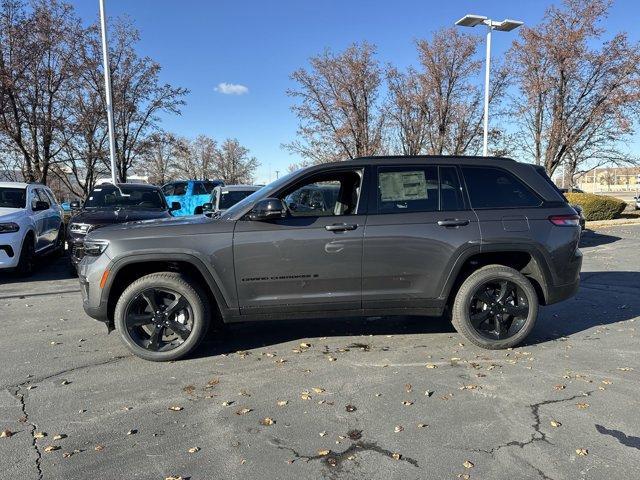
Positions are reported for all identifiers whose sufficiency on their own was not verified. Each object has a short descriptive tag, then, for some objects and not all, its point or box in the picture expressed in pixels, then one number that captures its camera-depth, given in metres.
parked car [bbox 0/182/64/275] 8.74
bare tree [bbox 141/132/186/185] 21.92
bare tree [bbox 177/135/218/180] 53.66
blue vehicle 18.47
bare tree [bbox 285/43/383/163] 22.42
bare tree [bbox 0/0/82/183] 14.78
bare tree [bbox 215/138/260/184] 56.22
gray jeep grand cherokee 4.61
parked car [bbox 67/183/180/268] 8.72
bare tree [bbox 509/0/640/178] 20.00
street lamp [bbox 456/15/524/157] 15.88
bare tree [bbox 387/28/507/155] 21.98
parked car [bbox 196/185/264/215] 11.13
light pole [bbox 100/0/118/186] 15.73
